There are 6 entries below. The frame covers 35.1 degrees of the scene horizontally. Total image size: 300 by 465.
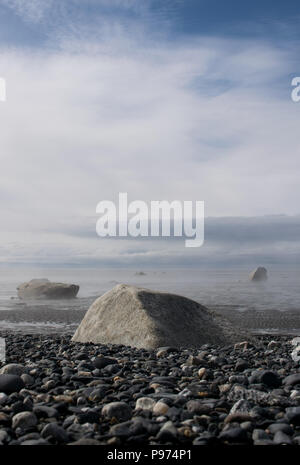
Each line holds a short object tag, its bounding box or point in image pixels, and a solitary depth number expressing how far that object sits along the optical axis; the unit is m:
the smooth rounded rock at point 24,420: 4.19
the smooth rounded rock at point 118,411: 4.35
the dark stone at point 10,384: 5.31
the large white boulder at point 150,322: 10.08
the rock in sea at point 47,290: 27.70
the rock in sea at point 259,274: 51.53
